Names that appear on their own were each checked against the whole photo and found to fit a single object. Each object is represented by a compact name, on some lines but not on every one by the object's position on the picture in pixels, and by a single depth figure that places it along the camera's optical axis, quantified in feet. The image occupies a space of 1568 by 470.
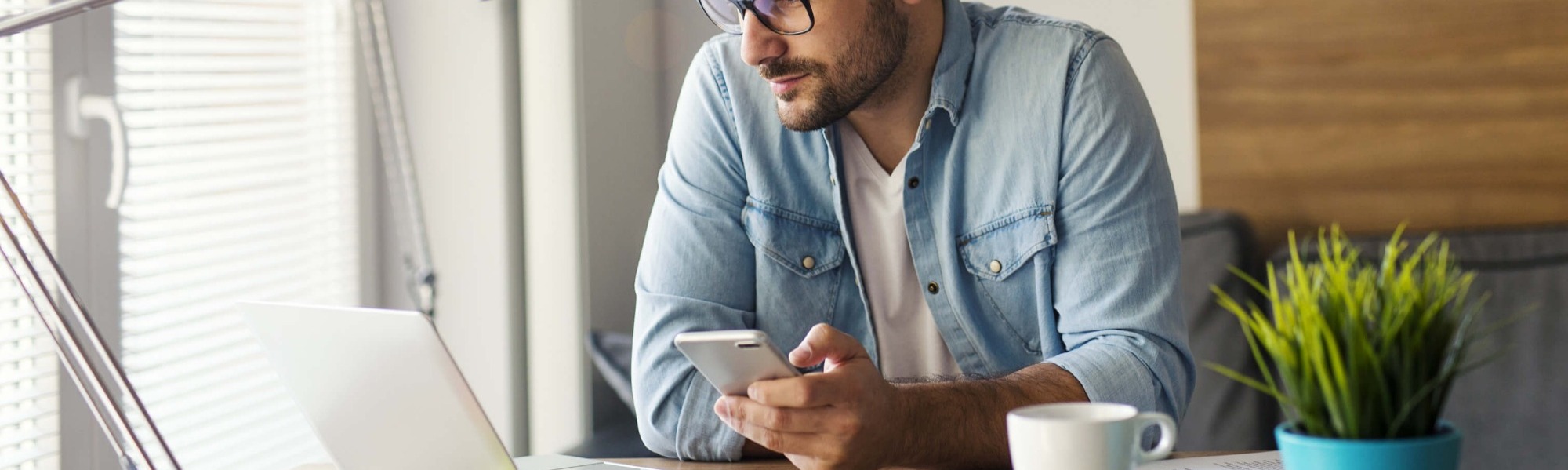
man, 4.49
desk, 3.97
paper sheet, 3.36
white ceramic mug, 2.52
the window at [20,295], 5.55
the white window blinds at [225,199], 6.57
